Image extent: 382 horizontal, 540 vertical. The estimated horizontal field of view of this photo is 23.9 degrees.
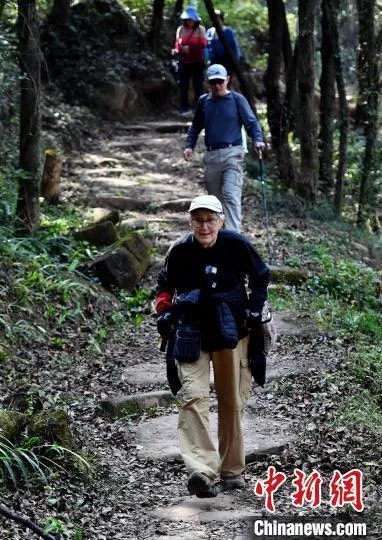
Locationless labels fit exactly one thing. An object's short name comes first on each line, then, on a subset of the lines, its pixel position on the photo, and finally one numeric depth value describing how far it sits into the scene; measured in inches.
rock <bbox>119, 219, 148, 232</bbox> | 490.6
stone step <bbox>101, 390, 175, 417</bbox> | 295.6
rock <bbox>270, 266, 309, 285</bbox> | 438.0
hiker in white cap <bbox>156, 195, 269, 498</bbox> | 223.9
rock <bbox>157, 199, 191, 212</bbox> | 557.0
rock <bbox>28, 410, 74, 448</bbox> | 238.5
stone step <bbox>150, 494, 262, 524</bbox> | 217.8
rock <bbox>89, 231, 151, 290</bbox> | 421.4
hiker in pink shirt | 714.2
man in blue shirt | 400.8
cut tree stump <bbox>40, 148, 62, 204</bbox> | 512.5
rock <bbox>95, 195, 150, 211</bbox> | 556.2
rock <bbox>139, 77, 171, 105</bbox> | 856.3
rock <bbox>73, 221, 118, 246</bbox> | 450.3
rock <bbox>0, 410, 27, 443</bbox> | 233.1
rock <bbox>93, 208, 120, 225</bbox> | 488.1
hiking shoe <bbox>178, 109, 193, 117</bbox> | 827.9
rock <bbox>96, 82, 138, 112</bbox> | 791.7
